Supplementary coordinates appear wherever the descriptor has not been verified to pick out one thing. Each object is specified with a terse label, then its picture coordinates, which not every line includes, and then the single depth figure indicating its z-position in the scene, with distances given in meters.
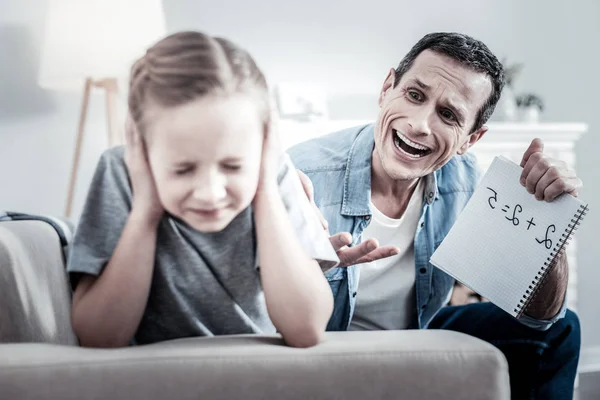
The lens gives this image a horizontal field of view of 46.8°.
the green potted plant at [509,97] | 2.16
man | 0.86
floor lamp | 1.01
